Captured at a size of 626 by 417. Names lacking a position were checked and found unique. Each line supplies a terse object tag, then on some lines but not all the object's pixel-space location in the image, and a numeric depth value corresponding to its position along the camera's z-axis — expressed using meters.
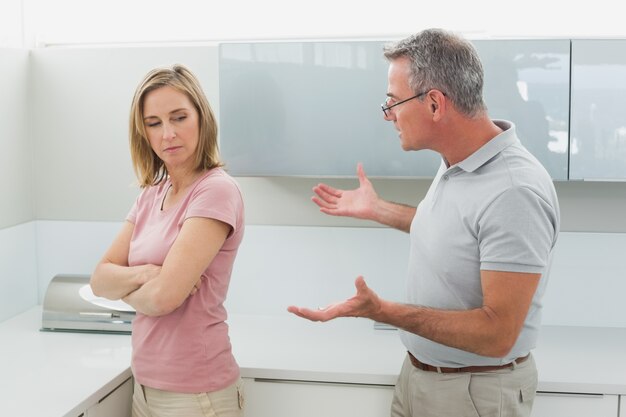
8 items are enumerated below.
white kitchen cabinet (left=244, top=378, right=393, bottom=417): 2.23
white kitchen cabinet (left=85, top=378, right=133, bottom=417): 2.04
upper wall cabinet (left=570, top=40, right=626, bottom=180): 2.30
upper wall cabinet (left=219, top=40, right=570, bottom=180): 2.32
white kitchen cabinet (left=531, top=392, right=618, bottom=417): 2.16
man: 1.62
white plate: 2.55
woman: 1.83
